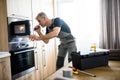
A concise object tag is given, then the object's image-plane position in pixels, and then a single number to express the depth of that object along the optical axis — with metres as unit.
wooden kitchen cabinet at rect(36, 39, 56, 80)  2.45
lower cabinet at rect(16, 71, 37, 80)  2.09
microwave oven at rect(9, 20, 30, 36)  1.91
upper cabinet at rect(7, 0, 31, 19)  1.86
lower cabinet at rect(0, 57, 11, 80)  1.61
